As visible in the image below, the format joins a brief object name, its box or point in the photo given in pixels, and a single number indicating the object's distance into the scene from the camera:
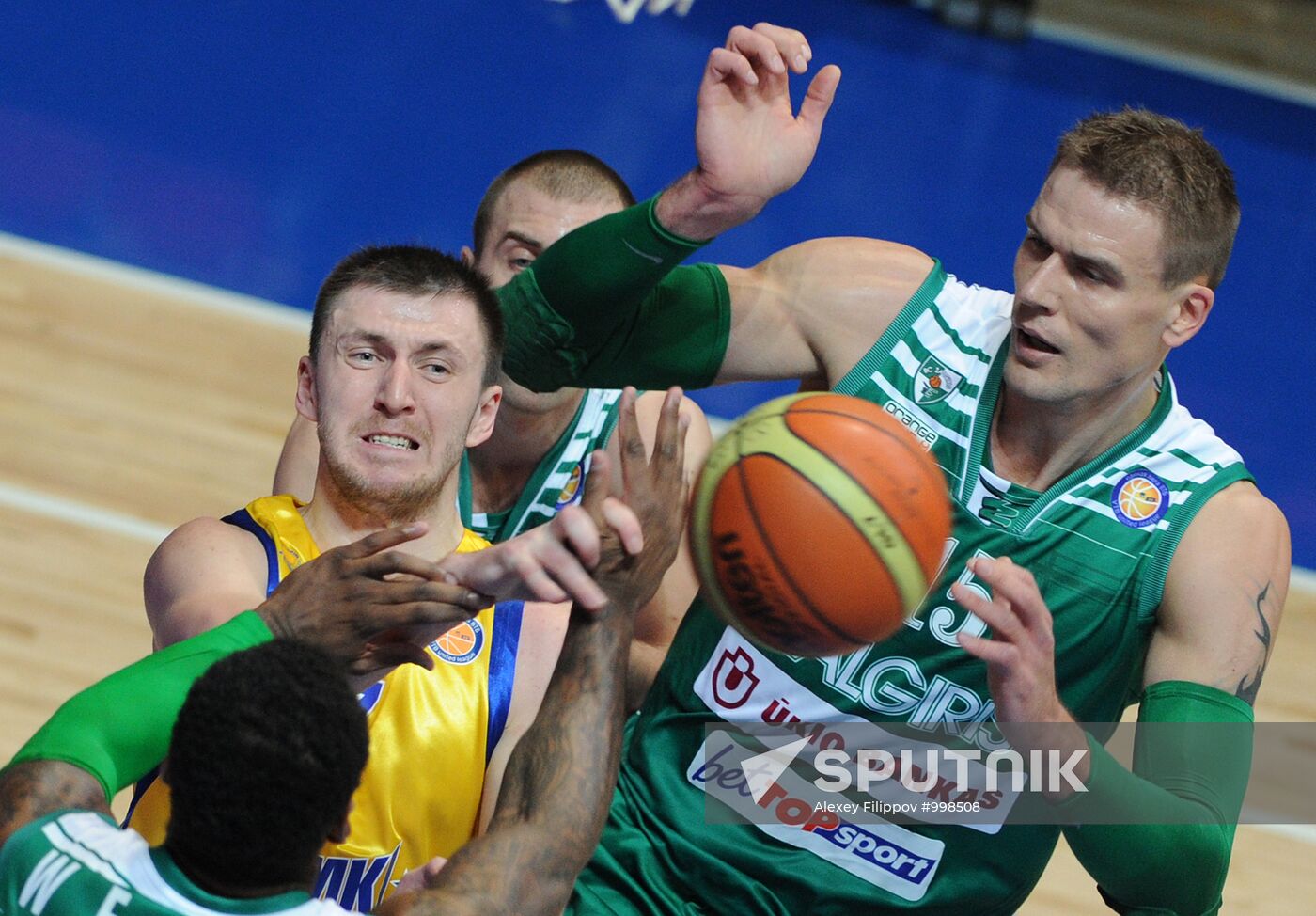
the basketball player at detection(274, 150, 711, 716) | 8.77
